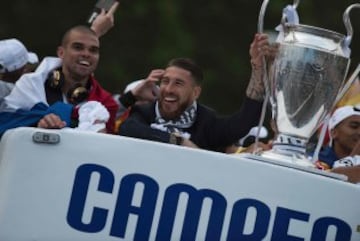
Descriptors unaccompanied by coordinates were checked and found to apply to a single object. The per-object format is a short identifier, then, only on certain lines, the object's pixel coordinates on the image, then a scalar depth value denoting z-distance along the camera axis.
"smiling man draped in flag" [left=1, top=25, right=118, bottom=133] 15.81
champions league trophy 14.08
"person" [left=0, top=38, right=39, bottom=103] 18.35
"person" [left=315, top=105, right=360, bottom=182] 17.76
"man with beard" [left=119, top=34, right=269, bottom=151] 16.21
